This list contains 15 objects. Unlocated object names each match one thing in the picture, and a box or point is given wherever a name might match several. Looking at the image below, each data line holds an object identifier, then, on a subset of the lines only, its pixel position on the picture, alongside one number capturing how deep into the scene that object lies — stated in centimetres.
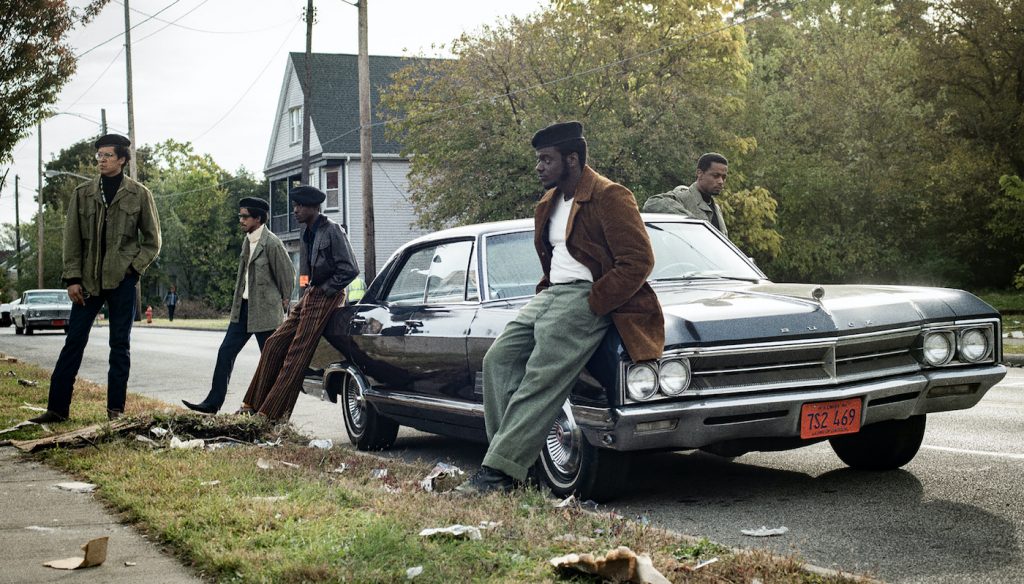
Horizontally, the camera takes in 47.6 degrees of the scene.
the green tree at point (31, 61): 1722
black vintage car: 541
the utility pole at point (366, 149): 2547
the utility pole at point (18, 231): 8215
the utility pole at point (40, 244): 6500
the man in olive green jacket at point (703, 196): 887
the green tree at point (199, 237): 6022
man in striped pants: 848
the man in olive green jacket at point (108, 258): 880
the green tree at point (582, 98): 2972
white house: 4725
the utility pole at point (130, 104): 4169
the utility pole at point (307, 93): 3222
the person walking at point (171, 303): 5006
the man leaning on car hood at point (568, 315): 541
